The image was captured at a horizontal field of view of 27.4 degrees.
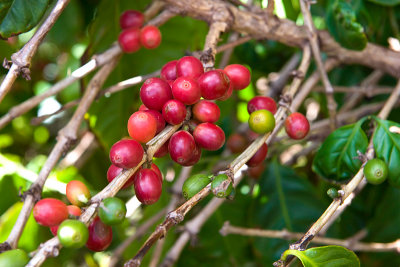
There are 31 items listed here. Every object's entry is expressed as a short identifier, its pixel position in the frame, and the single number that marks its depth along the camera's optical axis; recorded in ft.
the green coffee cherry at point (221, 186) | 1.24
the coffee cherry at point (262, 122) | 1.32
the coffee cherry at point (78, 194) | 1.21
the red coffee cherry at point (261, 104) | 1.40
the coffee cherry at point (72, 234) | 1.12
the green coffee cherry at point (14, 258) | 1.13
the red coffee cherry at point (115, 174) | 1.25
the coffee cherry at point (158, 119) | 1.27
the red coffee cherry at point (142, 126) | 1.22
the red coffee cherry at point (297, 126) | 1.41
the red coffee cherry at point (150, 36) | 1.60
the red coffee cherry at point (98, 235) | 1.21
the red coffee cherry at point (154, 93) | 1.26
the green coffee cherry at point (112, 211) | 1.16
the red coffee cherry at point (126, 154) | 1.19
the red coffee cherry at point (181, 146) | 1.24
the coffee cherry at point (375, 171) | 1.34
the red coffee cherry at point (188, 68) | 1.30
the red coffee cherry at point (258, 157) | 1.36
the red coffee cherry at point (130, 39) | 1.61
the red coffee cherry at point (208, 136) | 1.27
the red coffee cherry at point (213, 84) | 1.28
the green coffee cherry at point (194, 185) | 1.25
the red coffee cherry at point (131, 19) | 1.64
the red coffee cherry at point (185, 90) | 1.25
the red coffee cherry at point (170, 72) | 1.37
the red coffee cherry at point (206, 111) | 1.29
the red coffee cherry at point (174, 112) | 1.24
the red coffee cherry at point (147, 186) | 1.22
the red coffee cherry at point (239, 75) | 1.39
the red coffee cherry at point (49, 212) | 1.19
